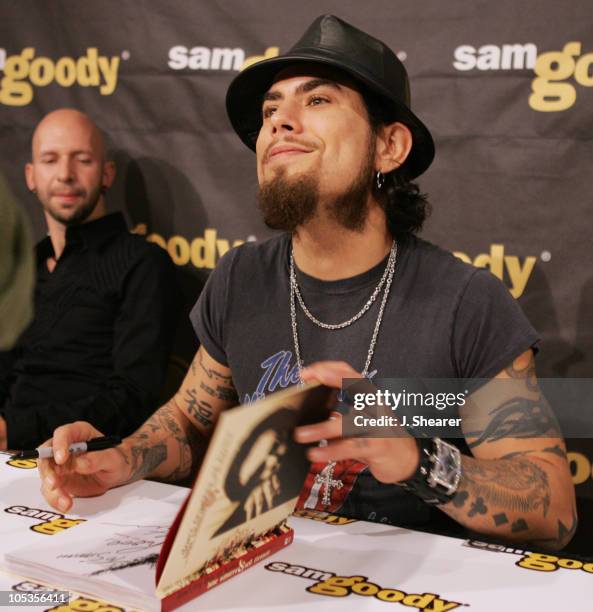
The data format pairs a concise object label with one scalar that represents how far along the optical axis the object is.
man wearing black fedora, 1.39
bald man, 2.33
